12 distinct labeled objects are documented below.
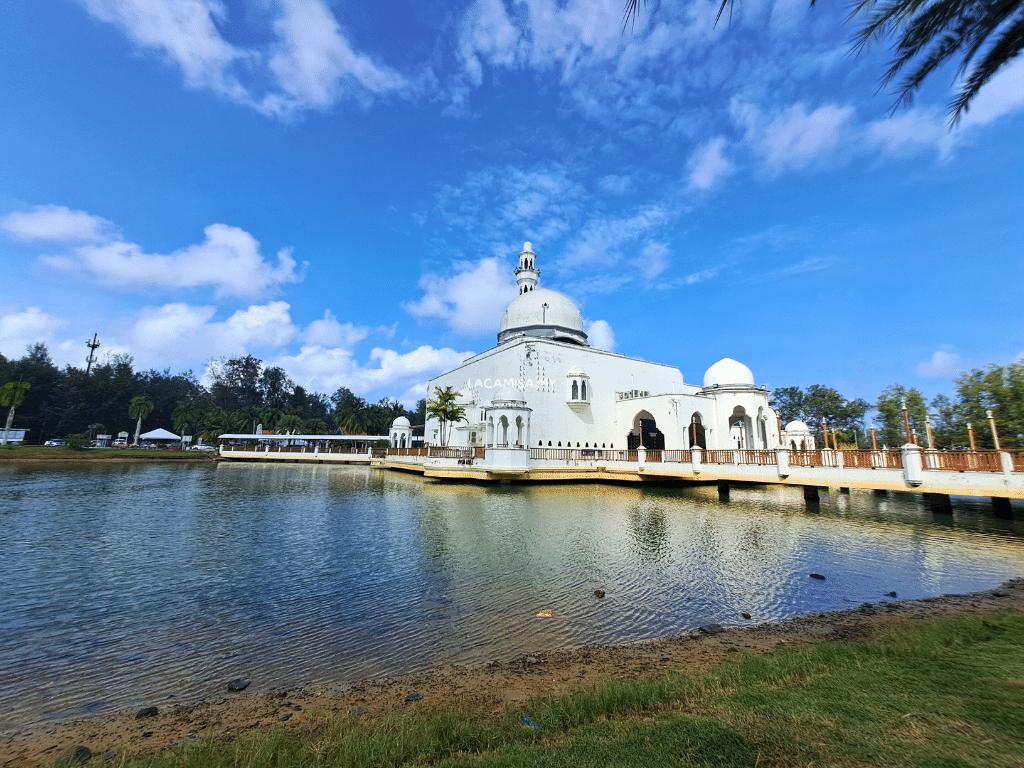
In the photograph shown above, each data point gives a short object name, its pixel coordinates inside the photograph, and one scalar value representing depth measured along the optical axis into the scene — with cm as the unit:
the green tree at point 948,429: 2453
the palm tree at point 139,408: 5754
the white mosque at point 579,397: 3080
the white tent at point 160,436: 5519
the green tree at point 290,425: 6562
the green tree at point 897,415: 3312
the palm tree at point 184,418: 6444
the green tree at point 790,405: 5003
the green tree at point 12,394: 4456
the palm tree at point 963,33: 494
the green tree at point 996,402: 2109
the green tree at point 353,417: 6300
